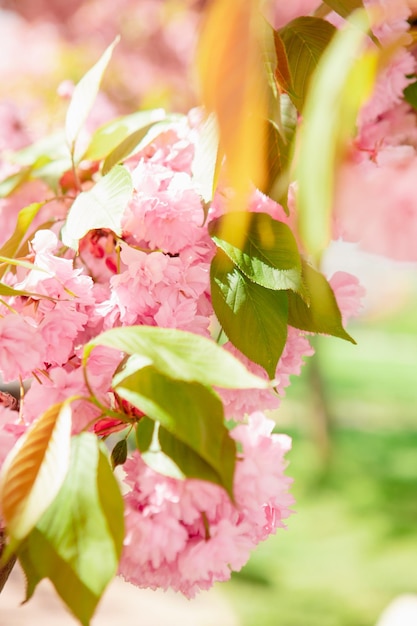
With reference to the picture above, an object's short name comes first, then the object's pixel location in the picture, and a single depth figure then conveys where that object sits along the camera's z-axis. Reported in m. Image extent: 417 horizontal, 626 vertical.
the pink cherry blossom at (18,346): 0.85
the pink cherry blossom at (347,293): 0.92
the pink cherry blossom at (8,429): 0.83
